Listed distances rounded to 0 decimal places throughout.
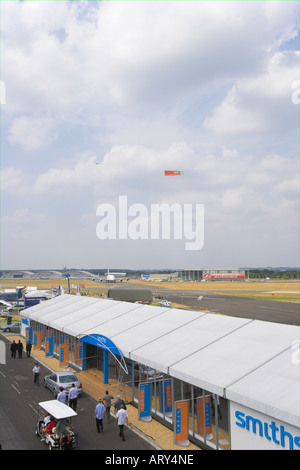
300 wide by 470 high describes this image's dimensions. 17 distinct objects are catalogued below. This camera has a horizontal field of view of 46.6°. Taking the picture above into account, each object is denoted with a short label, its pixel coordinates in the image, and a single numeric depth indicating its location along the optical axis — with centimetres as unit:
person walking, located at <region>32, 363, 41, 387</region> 2108
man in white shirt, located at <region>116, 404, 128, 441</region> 1332
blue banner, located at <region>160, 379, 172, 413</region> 1543
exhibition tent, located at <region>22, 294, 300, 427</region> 1054
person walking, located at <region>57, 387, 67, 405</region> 1573
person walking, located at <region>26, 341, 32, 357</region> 2831
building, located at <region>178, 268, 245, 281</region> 18838
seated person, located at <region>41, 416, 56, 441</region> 1274
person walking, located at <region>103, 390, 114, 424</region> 1540
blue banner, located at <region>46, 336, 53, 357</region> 2819
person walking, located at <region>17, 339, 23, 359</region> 2782
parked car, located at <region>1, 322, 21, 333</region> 4126
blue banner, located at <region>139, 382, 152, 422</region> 1548
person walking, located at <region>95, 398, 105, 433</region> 1398
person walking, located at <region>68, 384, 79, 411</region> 1623
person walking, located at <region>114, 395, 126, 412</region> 1460
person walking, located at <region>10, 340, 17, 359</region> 2788
